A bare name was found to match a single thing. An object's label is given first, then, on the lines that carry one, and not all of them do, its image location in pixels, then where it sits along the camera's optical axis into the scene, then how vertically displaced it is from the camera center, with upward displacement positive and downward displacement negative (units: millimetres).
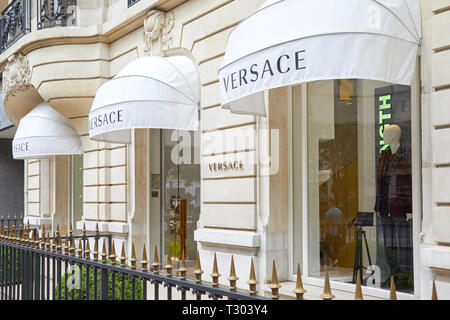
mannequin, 6586 -299
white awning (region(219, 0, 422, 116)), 5656 +1430
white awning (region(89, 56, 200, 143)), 9242 +1374
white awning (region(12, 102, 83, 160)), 13650 +1047
